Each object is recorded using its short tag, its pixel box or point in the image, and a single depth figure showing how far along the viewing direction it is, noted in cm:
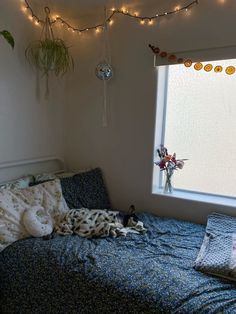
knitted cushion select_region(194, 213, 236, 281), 136
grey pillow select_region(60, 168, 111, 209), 213
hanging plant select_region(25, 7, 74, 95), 221
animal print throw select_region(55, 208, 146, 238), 182
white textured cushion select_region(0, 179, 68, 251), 169
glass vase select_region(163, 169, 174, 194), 227
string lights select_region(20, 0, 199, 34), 203
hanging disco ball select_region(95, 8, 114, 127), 232
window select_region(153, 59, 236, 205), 214
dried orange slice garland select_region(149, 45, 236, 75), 194
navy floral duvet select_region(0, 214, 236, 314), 122
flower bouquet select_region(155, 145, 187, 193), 223
